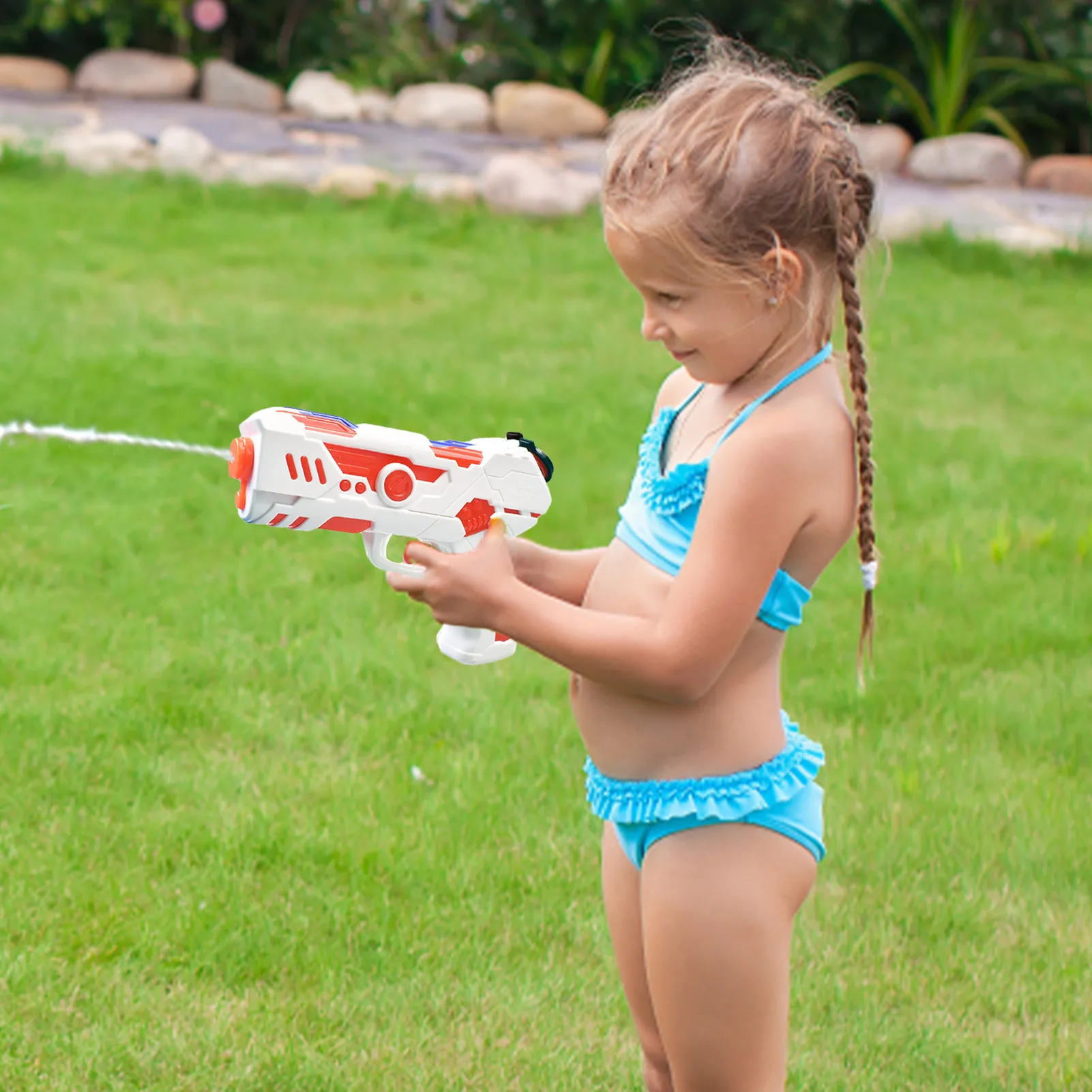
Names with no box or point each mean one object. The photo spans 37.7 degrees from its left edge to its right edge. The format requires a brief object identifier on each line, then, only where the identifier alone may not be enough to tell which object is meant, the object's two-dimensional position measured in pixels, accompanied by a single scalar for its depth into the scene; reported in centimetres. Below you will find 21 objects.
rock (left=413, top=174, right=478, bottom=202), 820
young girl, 176
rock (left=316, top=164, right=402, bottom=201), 813
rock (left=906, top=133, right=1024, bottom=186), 970
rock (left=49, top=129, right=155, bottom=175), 809
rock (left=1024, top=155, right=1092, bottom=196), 971
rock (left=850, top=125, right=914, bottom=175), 985
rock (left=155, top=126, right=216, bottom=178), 826
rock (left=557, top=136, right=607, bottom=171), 941
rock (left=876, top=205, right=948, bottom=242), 816
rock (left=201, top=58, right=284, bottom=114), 1003
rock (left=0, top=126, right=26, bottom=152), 788
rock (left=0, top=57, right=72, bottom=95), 988
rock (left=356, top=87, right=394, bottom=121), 1012
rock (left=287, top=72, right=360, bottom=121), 998
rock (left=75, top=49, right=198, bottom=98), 995
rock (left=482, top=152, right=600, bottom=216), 815
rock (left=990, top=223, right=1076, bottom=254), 802
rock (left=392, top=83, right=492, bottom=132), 1004
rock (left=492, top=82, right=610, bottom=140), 1004
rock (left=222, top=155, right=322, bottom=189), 817
